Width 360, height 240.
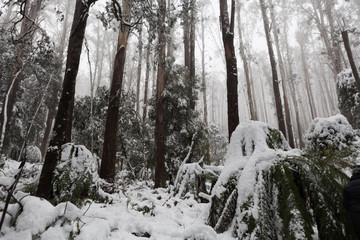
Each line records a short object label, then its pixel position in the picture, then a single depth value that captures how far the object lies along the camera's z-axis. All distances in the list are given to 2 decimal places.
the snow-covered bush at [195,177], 3.32
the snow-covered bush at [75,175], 2.75
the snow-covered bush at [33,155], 10.91
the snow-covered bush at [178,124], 8.38
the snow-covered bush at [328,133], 6.16
